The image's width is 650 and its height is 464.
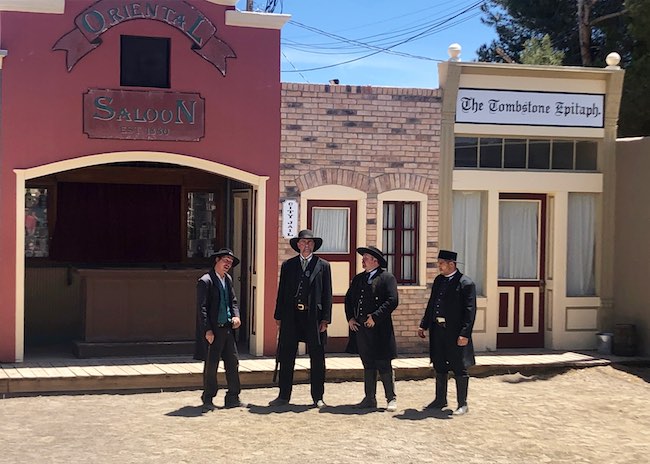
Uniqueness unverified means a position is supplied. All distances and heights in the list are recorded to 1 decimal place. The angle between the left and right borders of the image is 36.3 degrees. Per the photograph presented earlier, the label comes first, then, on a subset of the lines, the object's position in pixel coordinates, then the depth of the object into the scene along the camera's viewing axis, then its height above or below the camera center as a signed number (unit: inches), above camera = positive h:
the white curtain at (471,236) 558.6 -3.6
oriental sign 483.8 +100.2
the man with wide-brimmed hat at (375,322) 413.1 -39.2
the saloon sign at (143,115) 486.9 +55.1
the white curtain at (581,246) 573.9 -8.5
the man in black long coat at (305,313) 418.6 -36.1
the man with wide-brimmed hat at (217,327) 405.4 -41.4
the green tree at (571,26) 899.4 +194.6
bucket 557.9 -63.0
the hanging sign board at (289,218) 520.1 +4.9
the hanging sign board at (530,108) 550.0 +69.0
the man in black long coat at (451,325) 409.4 -39.7
